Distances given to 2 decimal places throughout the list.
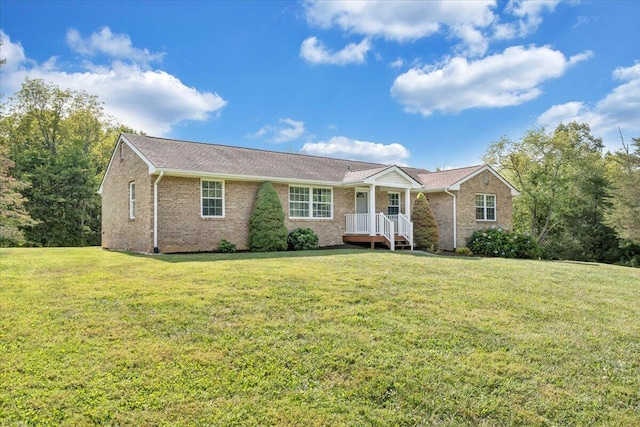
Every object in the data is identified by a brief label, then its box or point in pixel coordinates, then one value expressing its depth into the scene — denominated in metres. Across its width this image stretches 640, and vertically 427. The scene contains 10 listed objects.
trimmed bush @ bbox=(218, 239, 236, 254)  15.36
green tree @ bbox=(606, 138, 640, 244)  19.53
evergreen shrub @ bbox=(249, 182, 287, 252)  15.83
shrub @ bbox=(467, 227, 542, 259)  19.11
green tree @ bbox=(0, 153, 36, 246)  20.31
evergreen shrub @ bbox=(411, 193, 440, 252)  18.83
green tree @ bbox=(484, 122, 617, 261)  24.67
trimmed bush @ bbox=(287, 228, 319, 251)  16.64
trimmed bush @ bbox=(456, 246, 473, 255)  18.92
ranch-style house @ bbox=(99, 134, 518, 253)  14.94
